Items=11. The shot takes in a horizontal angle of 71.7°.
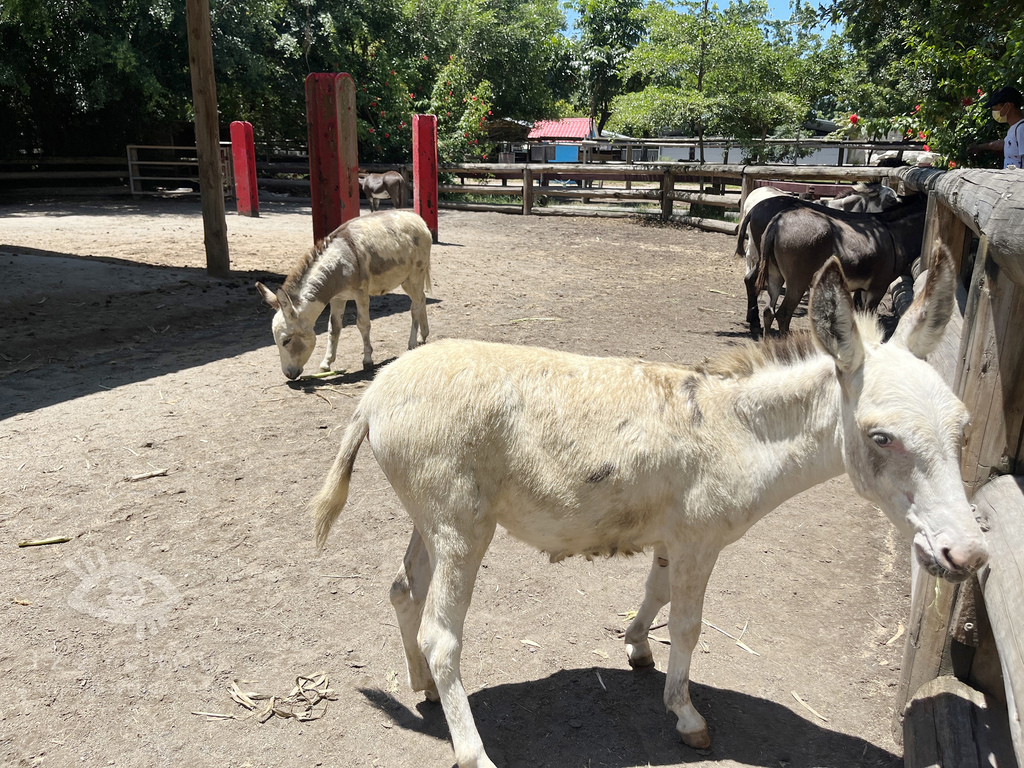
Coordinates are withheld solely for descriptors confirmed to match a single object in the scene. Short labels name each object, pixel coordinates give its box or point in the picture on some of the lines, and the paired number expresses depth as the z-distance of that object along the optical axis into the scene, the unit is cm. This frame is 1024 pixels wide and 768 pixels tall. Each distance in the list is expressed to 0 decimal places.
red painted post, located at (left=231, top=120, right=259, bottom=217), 1811
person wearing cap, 586
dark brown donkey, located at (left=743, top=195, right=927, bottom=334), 779
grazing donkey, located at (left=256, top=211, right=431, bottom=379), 651
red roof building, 4952
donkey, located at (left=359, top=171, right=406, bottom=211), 1875
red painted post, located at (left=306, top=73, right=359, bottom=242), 987
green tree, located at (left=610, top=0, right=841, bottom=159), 2119
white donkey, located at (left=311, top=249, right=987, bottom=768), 244
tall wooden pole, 1007
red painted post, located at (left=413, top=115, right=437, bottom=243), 1487
